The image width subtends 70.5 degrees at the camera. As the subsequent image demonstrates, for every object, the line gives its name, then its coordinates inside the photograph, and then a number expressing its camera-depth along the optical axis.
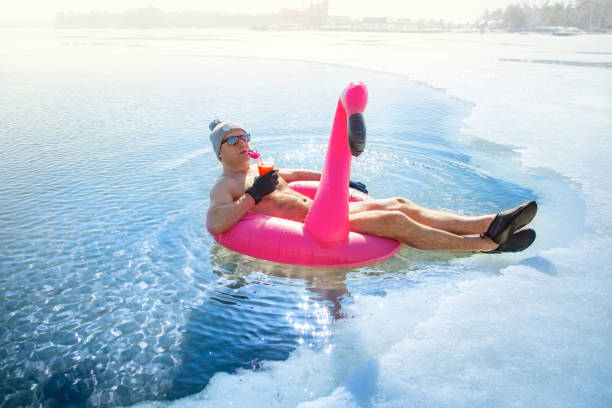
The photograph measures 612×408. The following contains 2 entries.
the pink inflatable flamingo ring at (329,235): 2.91
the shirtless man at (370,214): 3.03
